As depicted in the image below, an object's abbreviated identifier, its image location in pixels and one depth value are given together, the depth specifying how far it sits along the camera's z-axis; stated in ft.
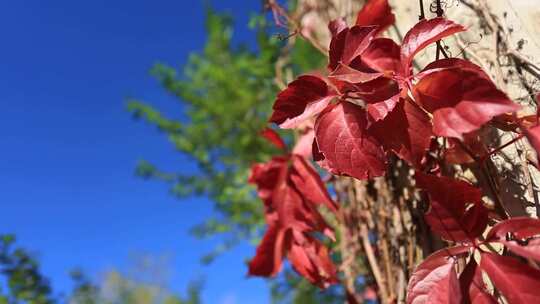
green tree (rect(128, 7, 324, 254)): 7.77
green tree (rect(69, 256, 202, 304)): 16.62
